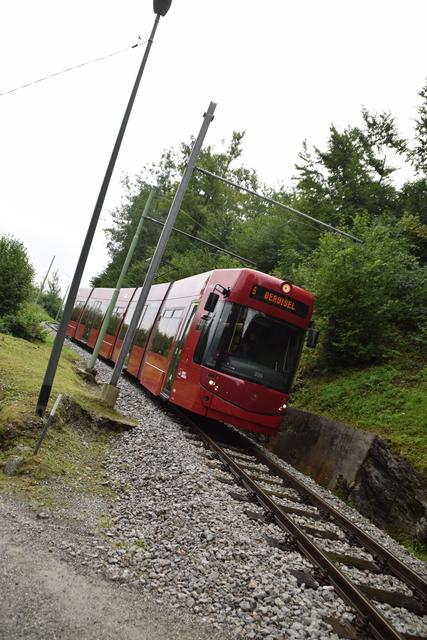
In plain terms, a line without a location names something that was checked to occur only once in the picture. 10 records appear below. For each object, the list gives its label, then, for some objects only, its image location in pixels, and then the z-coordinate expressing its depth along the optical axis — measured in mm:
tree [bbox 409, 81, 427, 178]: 16266
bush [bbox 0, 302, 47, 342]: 19109
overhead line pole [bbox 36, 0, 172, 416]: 7793
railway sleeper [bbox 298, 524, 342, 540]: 6590
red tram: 10562
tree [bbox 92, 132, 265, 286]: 37500
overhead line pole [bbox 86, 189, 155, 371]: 16734
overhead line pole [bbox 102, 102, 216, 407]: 11586
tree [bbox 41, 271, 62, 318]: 68562
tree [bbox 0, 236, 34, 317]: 19781
